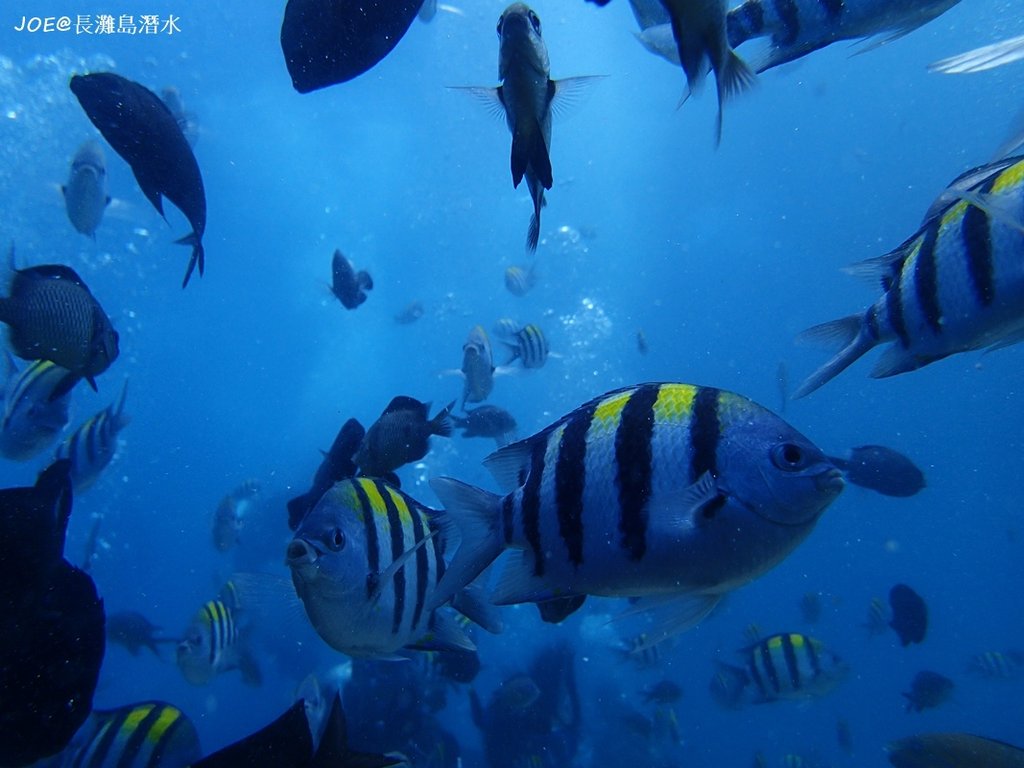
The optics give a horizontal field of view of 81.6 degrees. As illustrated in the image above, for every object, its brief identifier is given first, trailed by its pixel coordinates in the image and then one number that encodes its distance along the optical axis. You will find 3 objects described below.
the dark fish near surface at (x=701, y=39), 1.02
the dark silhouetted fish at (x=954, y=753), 1.76
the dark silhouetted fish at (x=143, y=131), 2.16
